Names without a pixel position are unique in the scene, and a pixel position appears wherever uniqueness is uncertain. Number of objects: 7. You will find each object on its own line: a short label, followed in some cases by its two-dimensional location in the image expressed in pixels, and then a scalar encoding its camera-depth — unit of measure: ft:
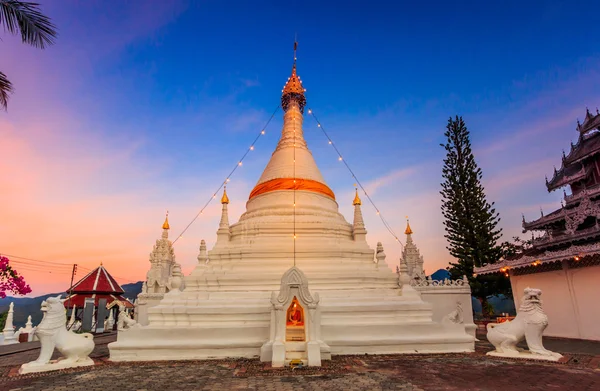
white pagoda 31.01
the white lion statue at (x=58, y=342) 26.40
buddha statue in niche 31.32
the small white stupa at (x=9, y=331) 54.90
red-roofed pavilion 90.99
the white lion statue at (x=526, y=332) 29.04
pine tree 76.64
